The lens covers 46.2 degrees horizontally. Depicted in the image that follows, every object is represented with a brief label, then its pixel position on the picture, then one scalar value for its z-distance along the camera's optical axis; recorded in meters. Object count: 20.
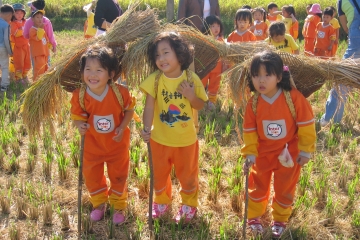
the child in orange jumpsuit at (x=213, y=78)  5.79
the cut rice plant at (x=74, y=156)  4.09
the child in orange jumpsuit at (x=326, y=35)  7.77
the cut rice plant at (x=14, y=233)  2.92
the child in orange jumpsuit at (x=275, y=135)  2.76
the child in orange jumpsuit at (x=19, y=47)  7.54
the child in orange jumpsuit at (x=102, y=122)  2.88
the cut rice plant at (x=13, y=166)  4.01
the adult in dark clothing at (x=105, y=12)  5.15
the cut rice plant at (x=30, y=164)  4.02
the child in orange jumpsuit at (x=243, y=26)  5.93
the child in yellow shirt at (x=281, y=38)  5.29
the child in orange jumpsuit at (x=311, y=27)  8.54
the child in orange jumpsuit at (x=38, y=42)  6.86
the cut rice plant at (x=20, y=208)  3.27
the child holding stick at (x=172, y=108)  2.84
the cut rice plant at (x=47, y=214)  3.17
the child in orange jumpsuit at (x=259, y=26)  7.58
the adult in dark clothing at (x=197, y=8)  6.22
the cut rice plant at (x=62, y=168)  3.85
